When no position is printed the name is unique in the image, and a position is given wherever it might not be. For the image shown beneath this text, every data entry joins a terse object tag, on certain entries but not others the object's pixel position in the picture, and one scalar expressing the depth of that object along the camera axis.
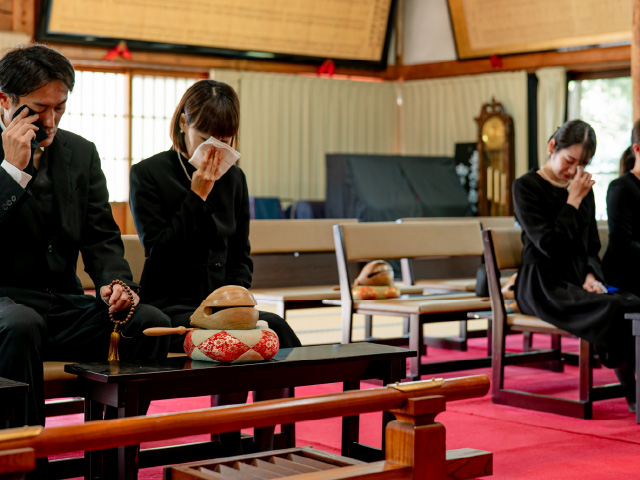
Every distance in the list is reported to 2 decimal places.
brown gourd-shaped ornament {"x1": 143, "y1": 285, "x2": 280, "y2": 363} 2.49
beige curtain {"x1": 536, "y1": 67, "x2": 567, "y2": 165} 11.15
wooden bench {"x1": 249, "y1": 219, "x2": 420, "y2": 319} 5.21
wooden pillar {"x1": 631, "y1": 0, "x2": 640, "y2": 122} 6.06
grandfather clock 11.47
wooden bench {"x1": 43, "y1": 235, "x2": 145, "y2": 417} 2.54
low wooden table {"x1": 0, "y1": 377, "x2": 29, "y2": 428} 2.07
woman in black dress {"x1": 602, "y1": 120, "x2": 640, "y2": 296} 4.50
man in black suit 2.56
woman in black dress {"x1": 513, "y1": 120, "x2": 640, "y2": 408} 4.12
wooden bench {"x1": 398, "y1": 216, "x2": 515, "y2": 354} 6.00
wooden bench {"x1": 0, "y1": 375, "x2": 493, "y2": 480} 1.60
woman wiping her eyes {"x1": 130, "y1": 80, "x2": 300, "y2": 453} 3.05
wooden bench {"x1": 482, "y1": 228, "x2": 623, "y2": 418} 4.11
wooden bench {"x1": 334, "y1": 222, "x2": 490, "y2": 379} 4.72
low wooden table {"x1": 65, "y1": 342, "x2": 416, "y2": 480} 2.31
